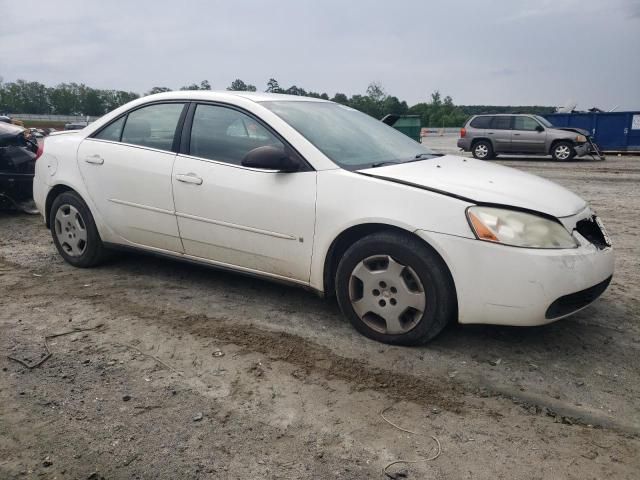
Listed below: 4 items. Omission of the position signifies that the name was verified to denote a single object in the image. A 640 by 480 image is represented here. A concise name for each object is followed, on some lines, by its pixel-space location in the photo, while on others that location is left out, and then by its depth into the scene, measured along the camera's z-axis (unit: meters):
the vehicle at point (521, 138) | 17.80
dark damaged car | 7.00
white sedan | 3.06
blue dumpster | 19.75
